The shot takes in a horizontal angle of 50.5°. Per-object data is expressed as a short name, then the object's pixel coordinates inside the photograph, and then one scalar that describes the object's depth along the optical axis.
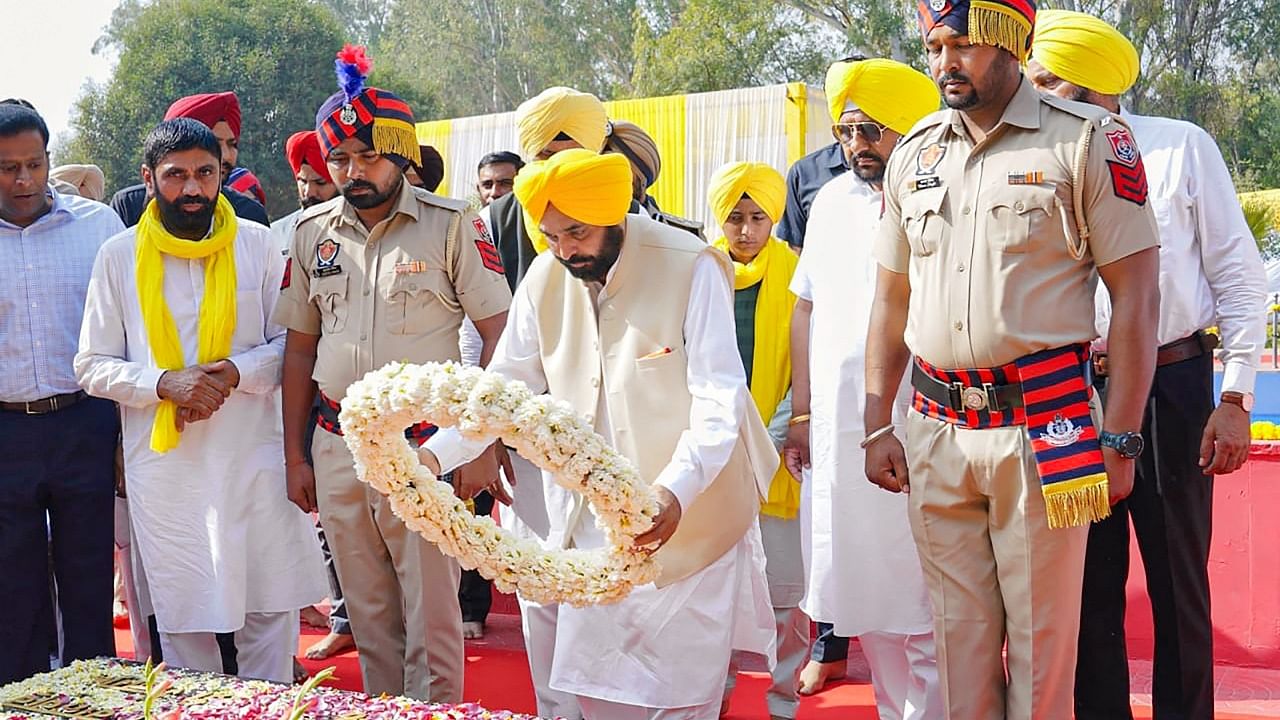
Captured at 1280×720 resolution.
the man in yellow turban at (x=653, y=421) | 3.69
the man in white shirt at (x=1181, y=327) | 4.03
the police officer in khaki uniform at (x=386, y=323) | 4.41
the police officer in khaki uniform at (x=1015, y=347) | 3.26
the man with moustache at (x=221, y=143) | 5.61
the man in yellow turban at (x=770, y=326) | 5.08
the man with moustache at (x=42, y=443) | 4.78
